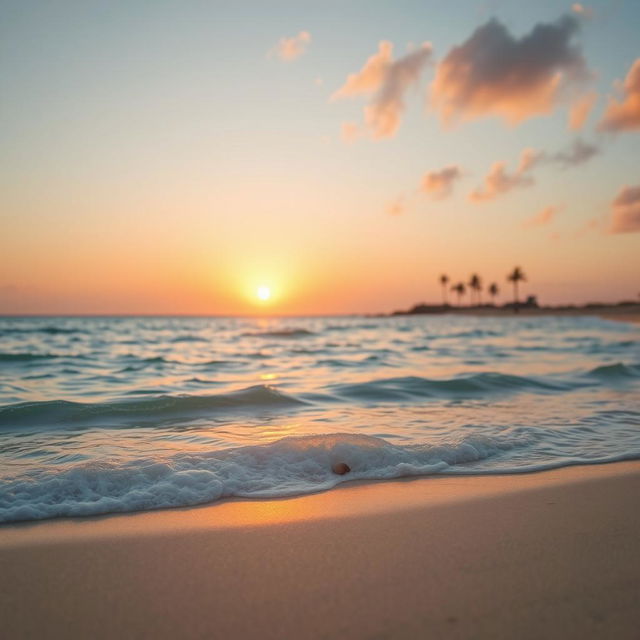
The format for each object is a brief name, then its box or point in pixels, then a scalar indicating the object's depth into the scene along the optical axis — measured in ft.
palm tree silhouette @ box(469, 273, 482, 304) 442.09
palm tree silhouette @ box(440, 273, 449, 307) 483.51
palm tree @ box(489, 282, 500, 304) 445.37
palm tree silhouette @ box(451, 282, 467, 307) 468.75
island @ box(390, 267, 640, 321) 314.04
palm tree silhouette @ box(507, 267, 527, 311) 371.97
